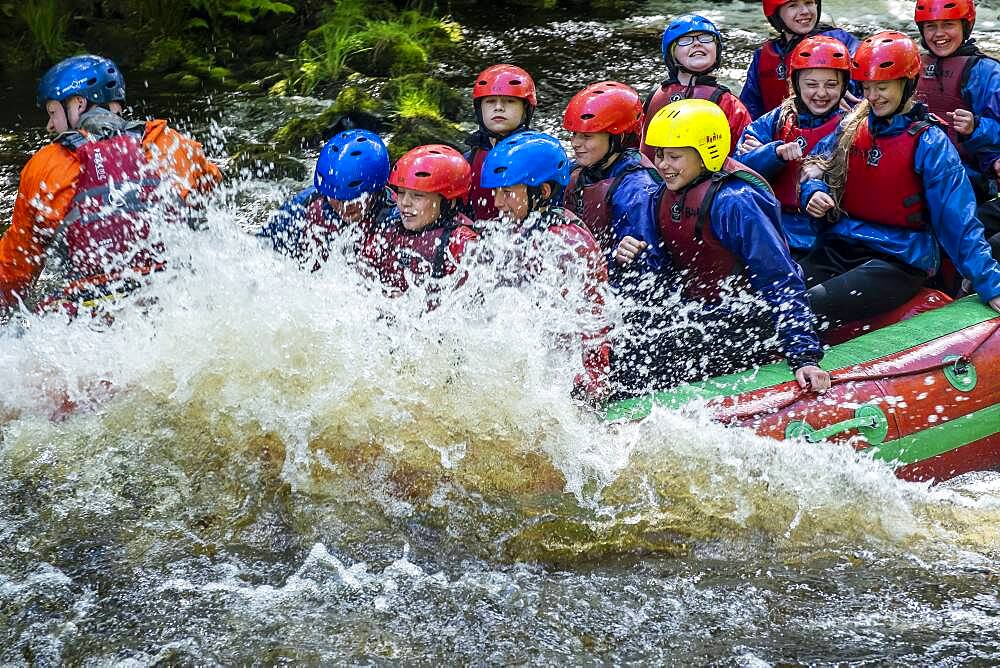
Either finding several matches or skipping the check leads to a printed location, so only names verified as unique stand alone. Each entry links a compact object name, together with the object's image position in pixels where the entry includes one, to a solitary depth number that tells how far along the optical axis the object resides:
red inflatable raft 9.90
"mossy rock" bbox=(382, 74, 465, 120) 21.81
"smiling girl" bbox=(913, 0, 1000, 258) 12.96
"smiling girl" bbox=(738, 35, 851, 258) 12.26
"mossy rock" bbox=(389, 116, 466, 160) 19.61
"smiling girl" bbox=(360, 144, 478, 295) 10.73
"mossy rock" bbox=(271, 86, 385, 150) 20.19
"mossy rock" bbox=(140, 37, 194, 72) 24.45
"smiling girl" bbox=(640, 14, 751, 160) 14.12
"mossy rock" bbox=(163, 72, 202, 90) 23.48
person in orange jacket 10.92
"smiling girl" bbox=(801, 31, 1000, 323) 10.93
